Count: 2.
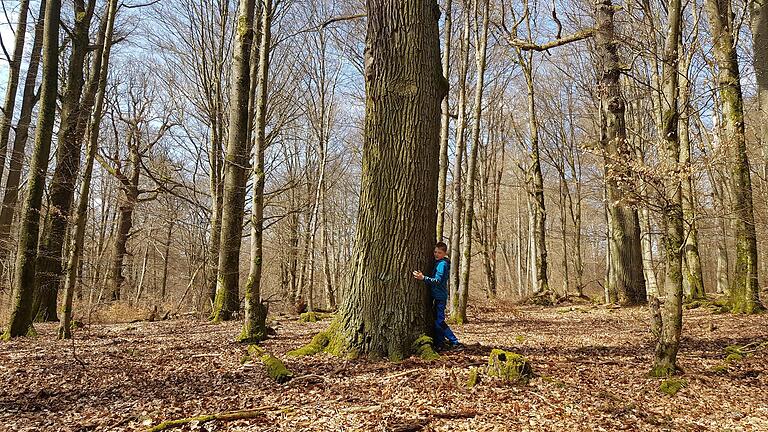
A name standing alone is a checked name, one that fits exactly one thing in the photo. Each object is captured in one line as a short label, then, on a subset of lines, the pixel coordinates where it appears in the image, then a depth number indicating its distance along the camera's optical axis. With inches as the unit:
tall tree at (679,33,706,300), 482.0
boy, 217.8
